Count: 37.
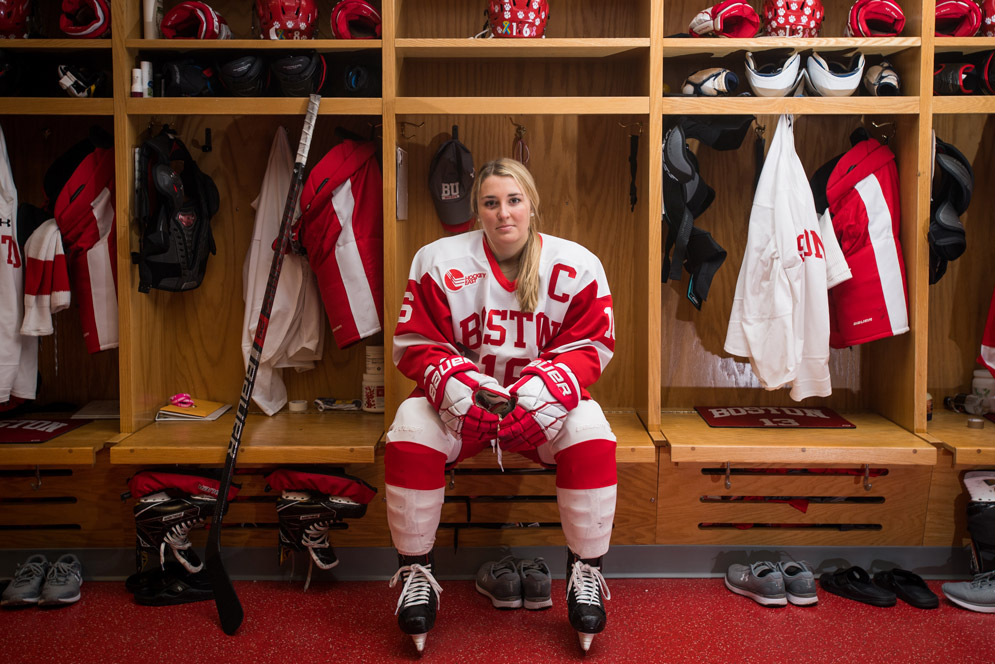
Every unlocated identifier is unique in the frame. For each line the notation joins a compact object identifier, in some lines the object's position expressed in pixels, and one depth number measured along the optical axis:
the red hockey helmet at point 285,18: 2.47
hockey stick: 2.11
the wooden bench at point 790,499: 2.45
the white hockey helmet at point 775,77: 2.42
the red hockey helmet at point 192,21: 2.47
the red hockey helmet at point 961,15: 2.46
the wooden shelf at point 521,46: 2.41
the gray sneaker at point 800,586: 2.23
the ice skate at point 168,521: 2.28
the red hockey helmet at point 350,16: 2.48
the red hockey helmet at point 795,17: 2.46
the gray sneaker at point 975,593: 2.18
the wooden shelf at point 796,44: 2.40
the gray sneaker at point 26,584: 2.23
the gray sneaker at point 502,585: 2.22
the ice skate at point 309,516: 2.30
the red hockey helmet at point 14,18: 2.46
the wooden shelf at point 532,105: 2.39
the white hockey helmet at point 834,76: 2.43
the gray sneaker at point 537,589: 2.21
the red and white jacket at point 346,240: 2.55
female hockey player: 2.00
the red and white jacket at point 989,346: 2.54
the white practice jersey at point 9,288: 2.47
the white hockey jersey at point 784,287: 2.46
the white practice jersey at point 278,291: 2.68
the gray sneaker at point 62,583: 2.23
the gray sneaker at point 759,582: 2.23
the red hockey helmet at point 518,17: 2.45
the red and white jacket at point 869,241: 2.47
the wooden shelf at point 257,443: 2.32
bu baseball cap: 2.66
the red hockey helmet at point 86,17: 2.43
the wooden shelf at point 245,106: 2.42
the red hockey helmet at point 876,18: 2.45
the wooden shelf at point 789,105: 2.40
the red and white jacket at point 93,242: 2.53
